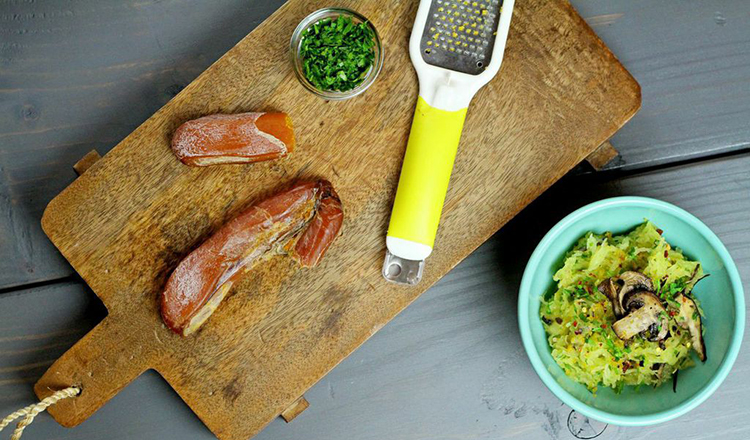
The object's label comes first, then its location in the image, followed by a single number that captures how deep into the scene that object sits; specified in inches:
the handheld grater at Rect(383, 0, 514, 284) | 36.0
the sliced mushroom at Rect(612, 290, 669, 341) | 34.8
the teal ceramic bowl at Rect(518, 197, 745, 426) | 35.2
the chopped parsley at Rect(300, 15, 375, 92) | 36.1
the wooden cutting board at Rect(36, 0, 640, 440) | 36.6
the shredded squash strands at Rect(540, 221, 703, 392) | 35.6
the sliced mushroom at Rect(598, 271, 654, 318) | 35.2
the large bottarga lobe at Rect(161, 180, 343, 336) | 35.7
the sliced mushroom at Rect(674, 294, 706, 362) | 35.5
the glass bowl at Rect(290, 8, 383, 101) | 36.2
